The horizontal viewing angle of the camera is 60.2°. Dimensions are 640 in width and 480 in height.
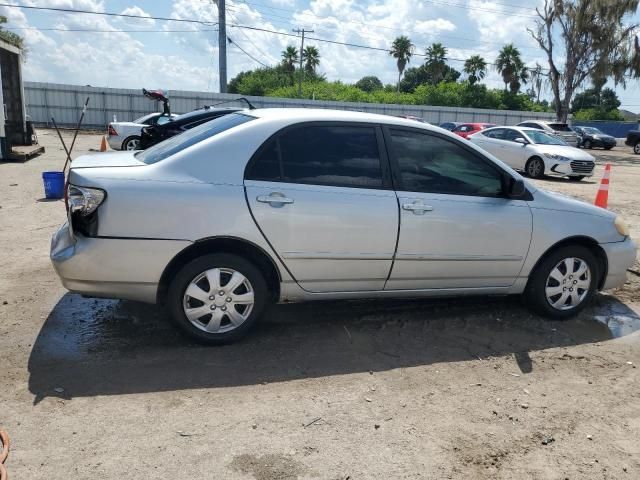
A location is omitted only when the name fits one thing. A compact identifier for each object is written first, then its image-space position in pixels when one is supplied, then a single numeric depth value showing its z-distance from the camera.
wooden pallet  14.35
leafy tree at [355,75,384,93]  94.12
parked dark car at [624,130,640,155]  31.37
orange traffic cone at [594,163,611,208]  7.74
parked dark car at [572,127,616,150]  35.47
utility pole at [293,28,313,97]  51.53
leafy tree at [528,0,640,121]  32.47
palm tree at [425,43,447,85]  63.62
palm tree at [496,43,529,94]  59.34
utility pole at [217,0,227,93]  29.98
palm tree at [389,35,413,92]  65.38
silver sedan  3.63
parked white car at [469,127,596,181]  15.25
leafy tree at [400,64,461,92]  79.70
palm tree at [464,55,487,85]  61.81
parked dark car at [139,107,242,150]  9.46
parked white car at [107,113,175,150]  16.14
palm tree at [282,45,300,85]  68.25
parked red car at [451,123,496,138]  20.32
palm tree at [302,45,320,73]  69.81
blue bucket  9.02
